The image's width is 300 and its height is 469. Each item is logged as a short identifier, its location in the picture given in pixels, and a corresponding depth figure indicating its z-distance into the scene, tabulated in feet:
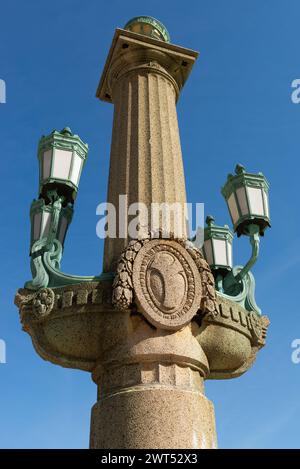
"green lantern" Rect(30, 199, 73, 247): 27.17
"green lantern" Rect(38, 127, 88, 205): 27.20
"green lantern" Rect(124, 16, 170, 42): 38.45
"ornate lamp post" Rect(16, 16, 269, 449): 22.33
